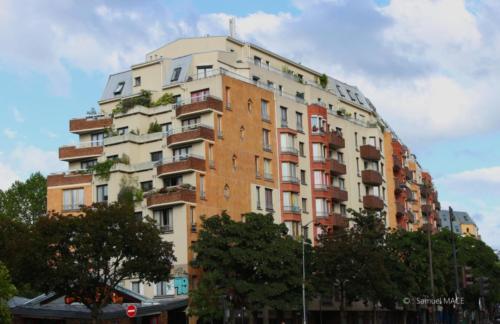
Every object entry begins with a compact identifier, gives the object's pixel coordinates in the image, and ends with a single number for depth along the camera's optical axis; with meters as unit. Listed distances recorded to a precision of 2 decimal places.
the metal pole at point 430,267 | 73.88
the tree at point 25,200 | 108.44
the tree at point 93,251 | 59.31
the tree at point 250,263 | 69.94
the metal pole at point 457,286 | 59.58
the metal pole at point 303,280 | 70.43
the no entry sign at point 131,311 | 55.15
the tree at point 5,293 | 45.06
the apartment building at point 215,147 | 80.62
